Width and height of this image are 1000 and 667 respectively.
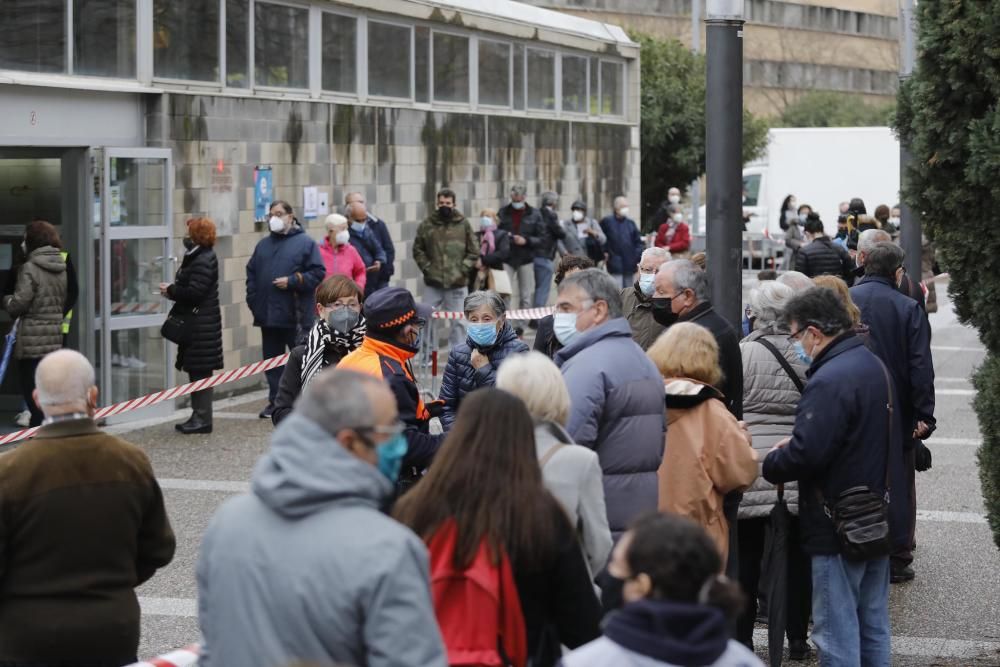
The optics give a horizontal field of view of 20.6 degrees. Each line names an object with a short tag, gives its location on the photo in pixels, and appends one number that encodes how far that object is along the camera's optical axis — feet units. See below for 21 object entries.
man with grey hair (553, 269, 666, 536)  31.91
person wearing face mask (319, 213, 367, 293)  85.33
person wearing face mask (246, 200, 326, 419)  79.19
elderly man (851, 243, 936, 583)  46.60
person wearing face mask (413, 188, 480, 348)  99.46
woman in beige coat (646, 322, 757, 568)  34.32
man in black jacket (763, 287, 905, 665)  34.45
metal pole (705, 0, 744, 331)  43.95
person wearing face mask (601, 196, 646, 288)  132.85
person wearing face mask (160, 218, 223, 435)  72.74
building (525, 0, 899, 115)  408.10
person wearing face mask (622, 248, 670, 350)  48.32
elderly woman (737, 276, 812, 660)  39.18
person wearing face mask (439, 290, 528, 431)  47.88
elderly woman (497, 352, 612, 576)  26.68
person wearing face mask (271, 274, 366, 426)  42.36
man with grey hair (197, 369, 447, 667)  19.51
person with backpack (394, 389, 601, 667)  23.03
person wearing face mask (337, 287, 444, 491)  37.01
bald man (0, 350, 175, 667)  27.12
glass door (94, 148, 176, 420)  76.67
